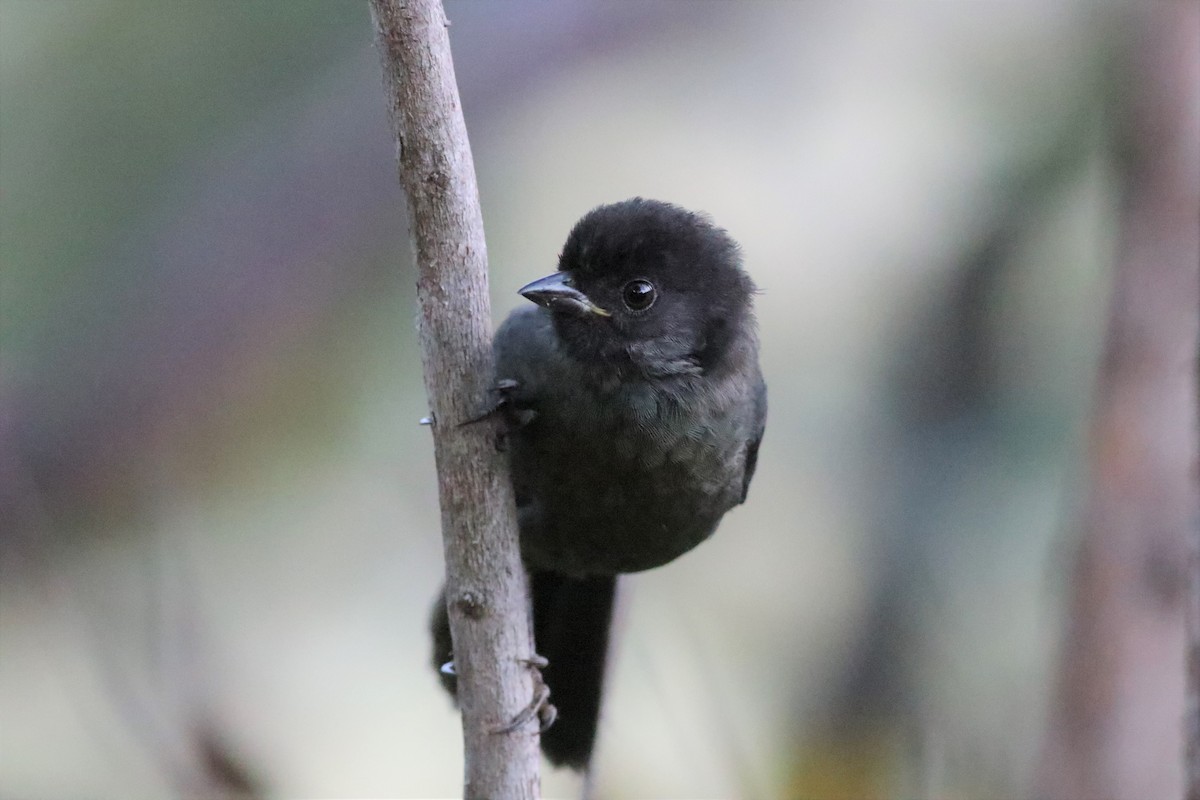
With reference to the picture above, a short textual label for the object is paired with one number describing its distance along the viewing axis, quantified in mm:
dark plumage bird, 5645
